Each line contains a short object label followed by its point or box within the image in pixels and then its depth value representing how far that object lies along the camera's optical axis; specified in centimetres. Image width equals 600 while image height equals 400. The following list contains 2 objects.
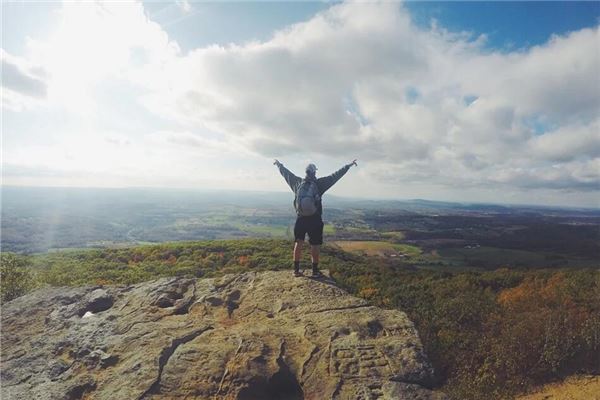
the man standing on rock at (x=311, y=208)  918
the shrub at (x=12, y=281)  1234
